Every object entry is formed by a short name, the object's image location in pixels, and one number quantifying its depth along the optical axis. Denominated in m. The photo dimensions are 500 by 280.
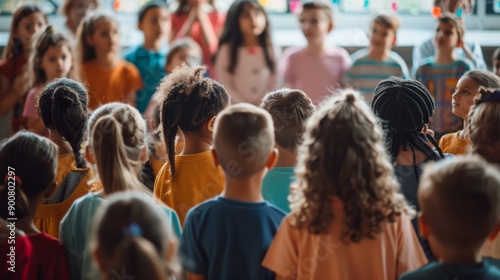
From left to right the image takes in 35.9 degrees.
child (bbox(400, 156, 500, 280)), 1.66
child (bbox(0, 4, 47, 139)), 4.12
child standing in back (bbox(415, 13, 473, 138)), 3.97
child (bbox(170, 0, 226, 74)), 4.66
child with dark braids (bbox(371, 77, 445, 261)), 2.29
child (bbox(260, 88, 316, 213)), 2.33
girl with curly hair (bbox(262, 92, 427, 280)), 1.88
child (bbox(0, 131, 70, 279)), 1.96
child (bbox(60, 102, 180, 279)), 2.04
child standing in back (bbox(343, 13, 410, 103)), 4.29
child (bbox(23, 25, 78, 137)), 3.63
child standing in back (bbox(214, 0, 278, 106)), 4.26
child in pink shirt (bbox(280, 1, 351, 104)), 4.37
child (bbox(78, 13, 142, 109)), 4.21
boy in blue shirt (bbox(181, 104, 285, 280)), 1.95
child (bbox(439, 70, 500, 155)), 2.90
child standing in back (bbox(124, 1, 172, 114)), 4.38
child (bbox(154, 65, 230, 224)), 2.34
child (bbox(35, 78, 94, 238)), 2.38
